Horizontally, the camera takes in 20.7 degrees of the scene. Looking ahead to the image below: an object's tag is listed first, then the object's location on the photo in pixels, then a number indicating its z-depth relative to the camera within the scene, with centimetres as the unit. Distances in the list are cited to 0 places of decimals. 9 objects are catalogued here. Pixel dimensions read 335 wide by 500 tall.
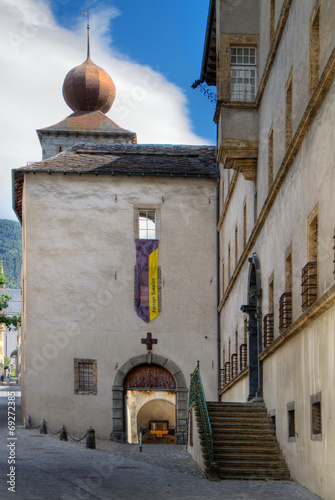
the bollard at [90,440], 2645
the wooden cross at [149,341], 3569
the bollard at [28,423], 3400
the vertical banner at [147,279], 3588
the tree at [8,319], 4319
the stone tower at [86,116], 5503
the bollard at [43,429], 3168
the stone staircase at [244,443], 1858
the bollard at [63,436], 2981
